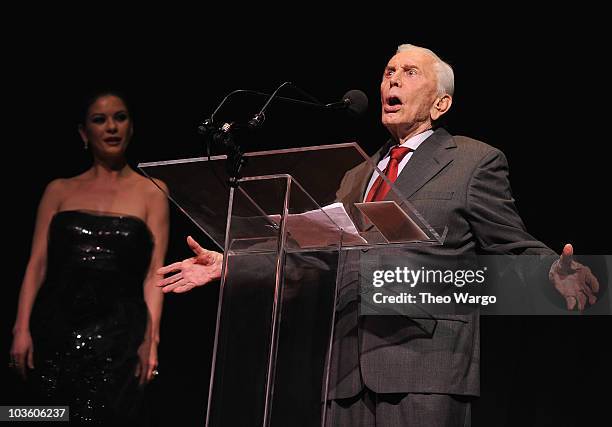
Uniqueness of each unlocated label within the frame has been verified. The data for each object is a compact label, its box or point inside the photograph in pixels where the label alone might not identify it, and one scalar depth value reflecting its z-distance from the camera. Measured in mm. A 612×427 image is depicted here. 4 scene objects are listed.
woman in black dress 7746
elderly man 4473
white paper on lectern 4062
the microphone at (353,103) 4473
